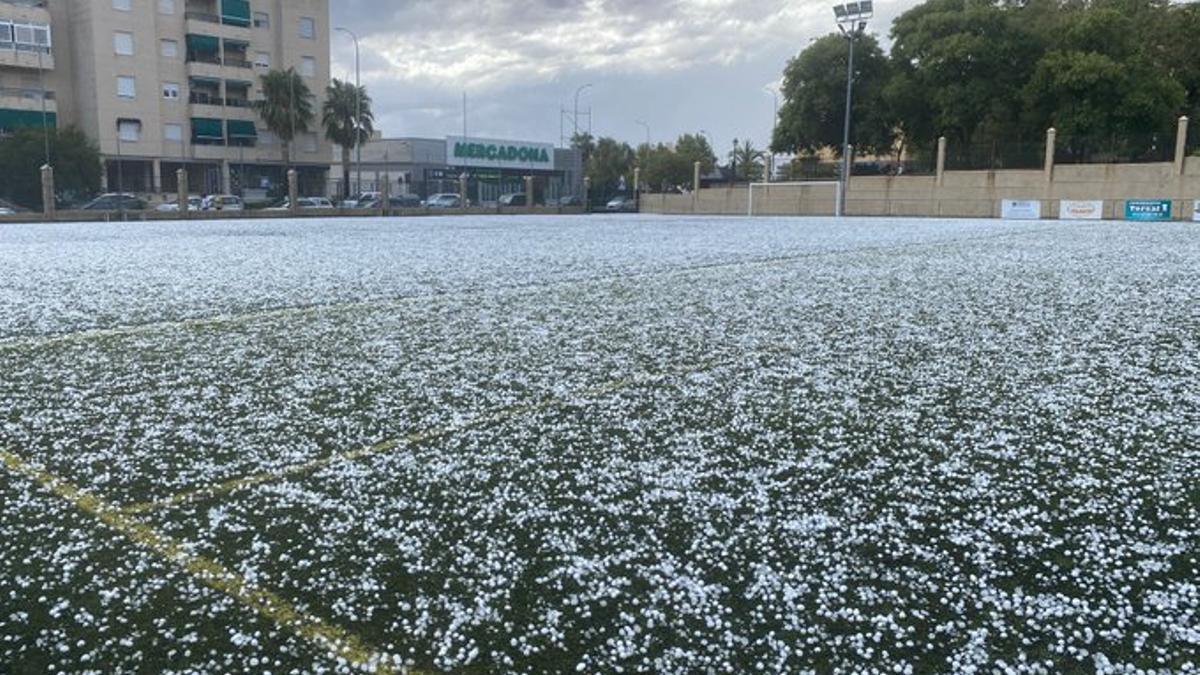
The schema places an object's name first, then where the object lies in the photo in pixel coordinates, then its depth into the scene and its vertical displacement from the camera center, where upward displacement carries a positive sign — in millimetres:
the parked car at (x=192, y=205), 40469 -18
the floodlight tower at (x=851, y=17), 39206 +9208
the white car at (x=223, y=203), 38719 +100
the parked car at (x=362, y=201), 45497 +371
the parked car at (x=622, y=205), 54841 +480
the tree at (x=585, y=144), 84000 +6858
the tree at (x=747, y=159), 88012 +6130
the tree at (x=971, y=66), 42312 +7621
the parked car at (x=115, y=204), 34156 -26
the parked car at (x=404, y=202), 46469 +375
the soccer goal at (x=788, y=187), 45506 +1533
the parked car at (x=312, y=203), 42319 +183
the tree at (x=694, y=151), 75938 +5833
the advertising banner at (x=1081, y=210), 36625 +460
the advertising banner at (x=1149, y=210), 35188 +512
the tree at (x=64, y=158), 39656 +2109
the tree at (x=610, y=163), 79125 +4610
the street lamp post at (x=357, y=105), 48731 +6285
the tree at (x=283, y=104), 52188 +6241
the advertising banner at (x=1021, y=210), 38188 +453
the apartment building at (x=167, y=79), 47562 +7247
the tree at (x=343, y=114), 55312 +6015
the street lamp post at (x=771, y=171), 49031 +2518
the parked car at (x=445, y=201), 47000 +457
